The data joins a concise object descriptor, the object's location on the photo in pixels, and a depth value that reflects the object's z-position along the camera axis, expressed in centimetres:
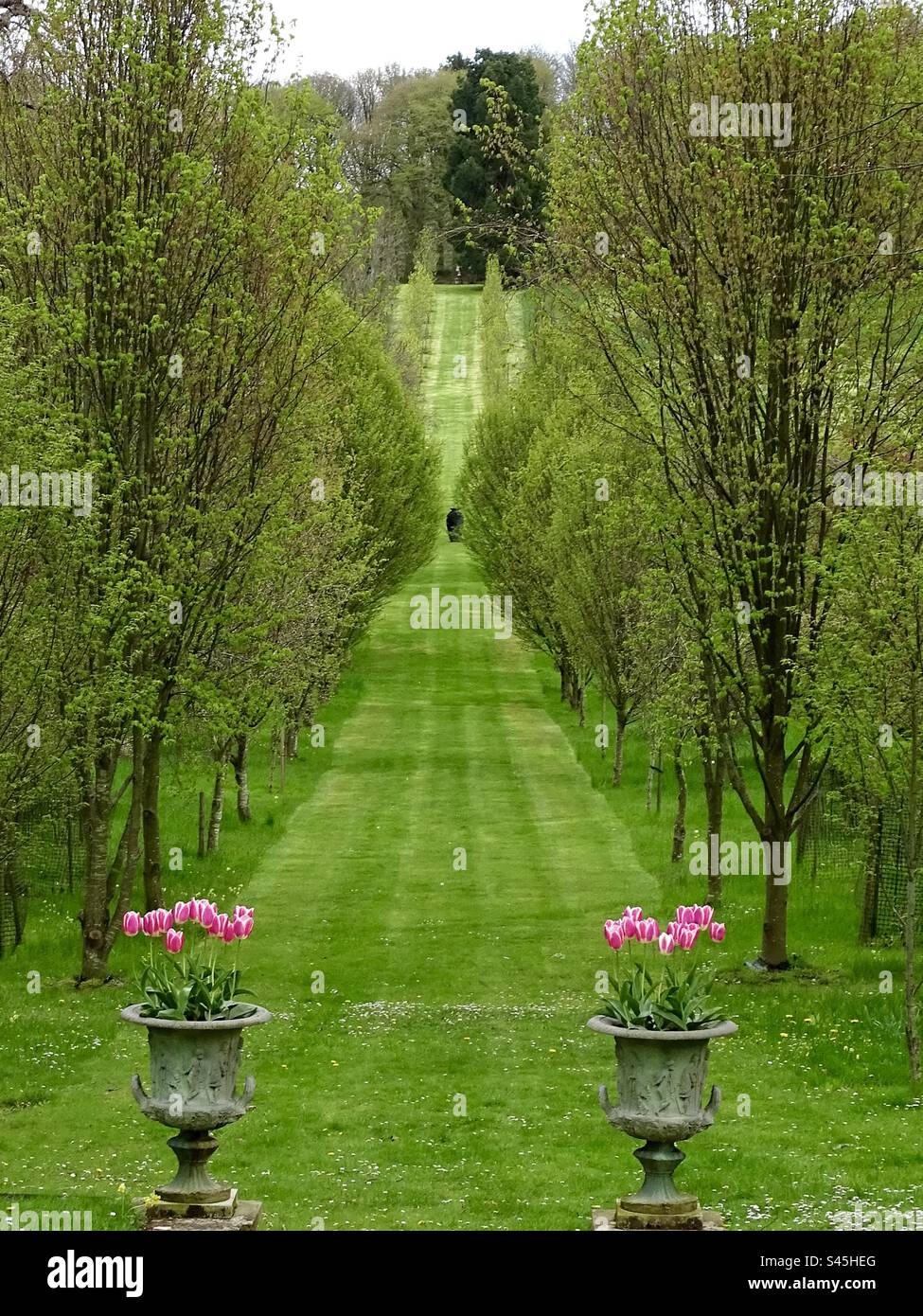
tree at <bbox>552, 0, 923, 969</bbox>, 1925
